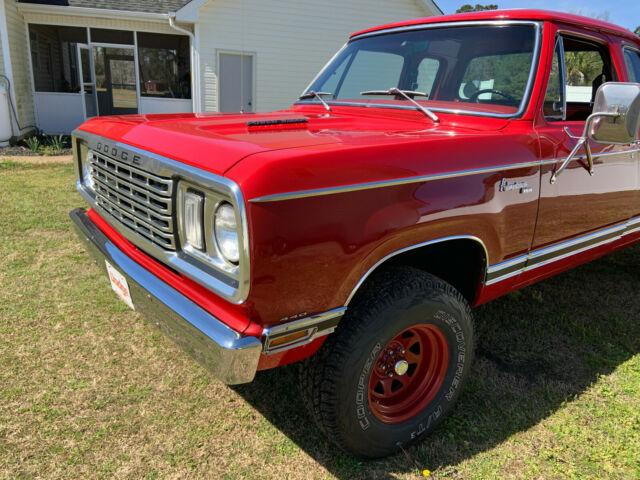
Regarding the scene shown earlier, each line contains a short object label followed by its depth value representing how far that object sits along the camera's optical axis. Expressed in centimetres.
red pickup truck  169
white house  1227
